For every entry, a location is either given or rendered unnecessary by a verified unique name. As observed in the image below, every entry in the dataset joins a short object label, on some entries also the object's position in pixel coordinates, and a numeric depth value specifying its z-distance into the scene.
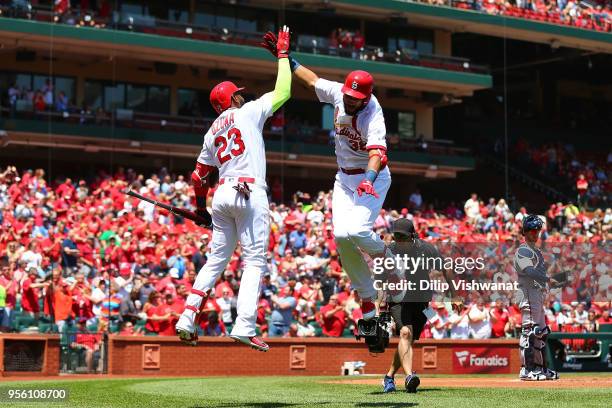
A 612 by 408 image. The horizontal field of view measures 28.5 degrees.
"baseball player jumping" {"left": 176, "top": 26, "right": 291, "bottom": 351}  10.87
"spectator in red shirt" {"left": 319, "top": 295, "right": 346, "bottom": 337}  22.47
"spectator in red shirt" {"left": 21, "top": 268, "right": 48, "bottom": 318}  20.92
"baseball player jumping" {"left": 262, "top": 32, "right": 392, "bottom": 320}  11.28
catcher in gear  14.78
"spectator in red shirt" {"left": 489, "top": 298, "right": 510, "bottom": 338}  23.56
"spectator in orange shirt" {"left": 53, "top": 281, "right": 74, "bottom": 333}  21.00
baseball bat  11.54
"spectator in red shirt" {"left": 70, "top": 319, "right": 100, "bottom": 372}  20.33
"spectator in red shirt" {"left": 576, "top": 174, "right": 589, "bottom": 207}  41.19
